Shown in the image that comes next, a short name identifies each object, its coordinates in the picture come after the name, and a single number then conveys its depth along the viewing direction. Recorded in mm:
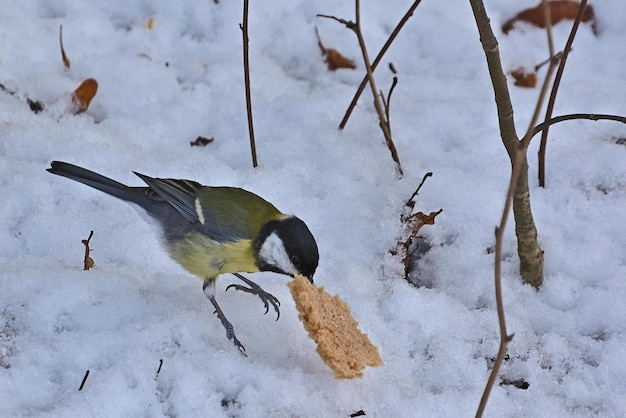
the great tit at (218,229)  4676
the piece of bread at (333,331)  4133
